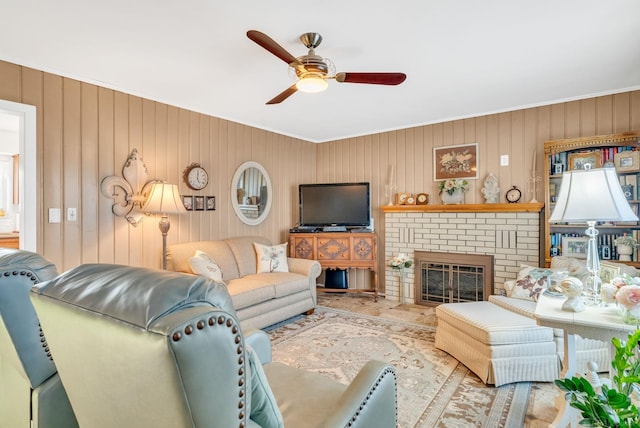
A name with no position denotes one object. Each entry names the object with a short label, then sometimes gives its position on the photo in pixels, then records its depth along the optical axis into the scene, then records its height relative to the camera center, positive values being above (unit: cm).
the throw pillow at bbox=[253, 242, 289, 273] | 412 -55
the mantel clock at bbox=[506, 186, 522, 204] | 398 +22
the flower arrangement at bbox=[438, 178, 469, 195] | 429 +36
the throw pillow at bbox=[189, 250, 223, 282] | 327 -51
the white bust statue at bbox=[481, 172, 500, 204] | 412 +29
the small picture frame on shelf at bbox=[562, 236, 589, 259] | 353 -34
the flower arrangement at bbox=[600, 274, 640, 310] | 168 -37
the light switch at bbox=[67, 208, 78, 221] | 297 +0
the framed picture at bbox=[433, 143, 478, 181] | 431 +67
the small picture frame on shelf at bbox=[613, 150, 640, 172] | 329 +51
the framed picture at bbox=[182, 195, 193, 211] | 385 +14
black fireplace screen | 418 -86
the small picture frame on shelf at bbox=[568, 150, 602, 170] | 345 +55
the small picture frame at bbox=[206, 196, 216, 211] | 409 +13
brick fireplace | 388 -26
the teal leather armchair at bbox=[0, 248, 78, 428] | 104 -44
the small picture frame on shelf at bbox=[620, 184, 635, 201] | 331 +22
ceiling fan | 224 +94
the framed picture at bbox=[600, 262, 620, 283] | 225 -40
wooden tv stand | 471 -50
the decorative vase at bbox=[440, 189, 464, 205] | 431 +21
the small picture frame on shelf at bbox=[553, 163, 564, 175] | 366 +49
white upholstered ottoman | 239 -97
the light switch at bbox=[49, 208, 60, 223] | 286 +0
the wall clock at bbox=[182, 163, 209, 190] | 386 +43
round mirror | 445 +29
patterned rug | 209 -121
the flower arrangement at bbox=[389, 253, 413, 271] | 459 -65
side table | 156 -53
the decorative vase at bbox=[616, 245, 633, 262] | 331 -37
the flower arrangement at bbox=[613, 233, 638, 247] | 329 -27
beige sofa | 334 -71
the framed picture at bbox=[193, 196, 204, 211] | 395 +13
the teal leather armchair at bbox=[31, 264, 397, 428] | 62 -27
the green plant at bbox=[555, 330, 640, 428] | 83 -47
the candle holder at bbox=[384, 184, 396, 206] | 491 +33
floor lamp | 319 +11
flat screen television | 488 +13
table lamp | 172 +6
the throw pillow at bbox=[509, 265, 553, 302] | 308 -64
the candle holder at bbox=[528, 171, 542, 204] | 387 +35
